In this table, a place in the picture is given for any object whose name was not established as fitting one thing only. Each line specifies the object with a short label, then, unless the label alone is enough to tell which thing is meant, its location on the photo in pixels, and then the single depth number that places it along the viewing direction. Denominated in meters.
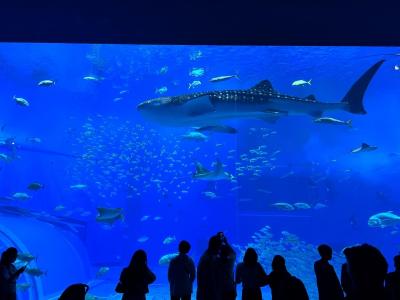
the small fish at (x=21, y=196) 9.05
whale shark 5.94
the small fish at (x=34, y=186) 7.90
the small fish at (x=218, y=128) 7.78
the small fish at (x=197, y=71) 9.85
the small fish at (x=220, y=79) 8.24
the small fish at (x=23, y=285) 7.39
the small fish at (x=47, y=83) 8.11
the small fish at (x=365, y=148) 7.83
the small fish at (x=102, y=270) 9.27
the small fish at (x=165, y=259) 8.29
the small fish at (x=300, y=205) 9.37
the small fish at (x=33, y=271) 7.04
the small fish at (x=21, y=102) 8.44
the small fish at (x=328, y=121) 7.59
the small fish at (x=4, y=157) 9.19
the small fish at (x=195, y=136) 9.67
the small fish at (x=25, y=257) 6.47
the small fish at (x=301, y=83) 8.52
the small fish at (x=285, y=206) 9.46
